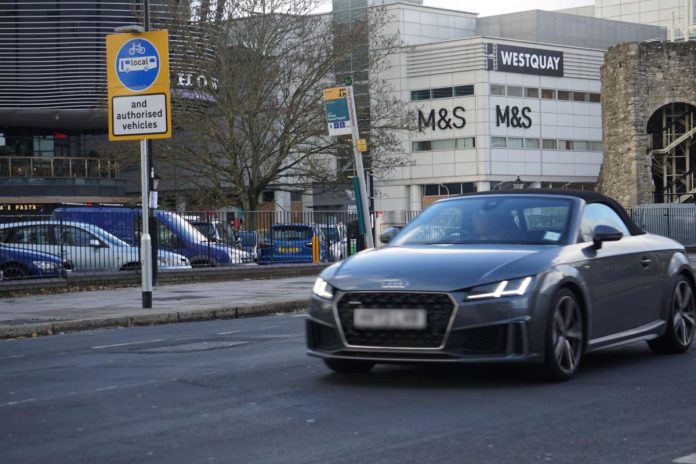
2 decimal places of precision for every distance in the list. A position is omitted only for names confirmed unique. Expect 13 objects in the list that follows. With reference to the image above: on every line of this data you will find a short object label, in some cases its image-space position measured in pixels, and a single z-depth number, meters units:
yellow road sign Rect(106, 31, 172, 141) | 17.34
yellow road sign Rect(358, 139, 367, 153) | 22.62
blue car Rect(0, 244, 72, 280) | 22.80
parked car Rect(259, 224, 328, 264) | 30.34
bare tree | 44.91
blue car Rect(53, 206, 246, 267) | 26.28
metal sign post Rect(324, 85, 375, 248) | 22.72
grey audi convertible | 7.96
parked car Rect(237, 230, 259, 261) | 29.14
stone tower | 54.09
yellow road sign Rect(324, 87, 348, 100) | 22.83
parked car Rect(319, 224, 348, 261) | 32.16
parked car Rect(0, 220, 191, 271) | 23.58
